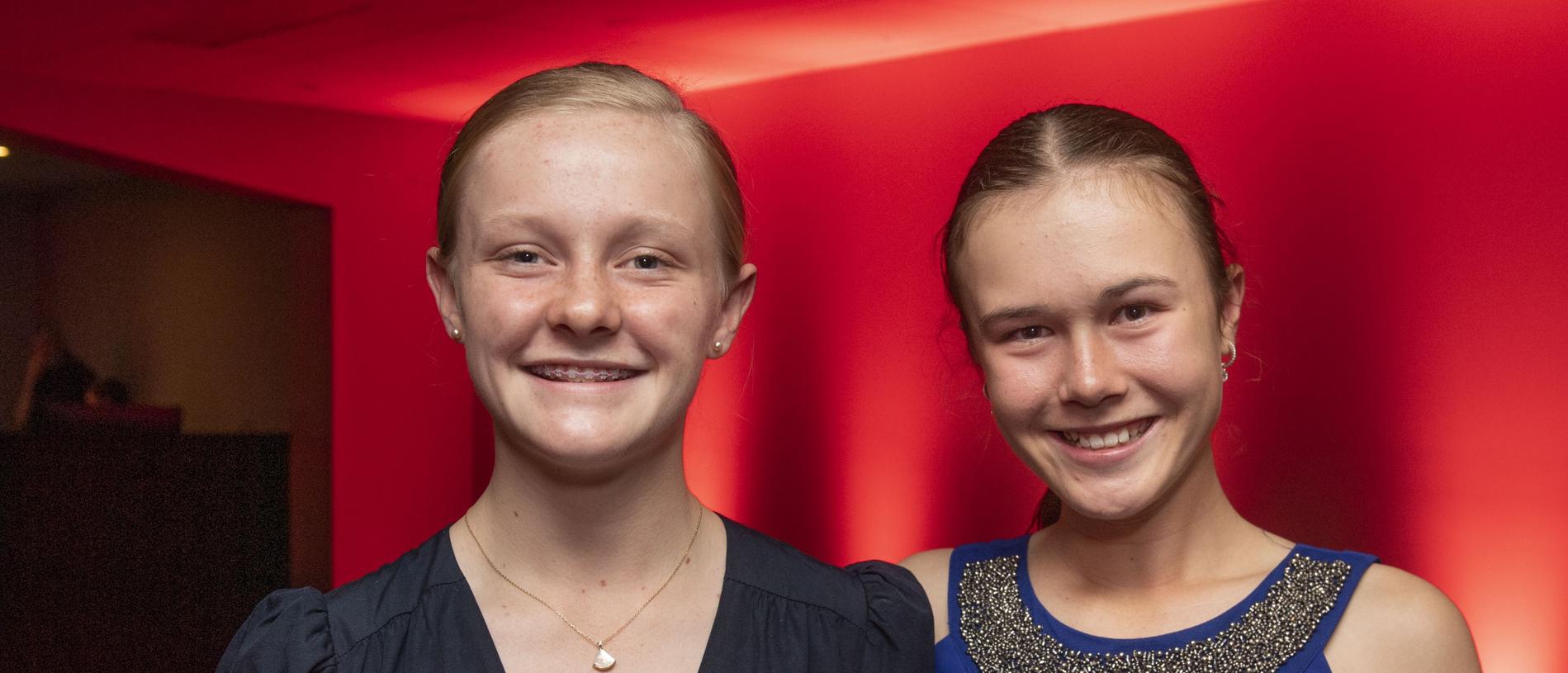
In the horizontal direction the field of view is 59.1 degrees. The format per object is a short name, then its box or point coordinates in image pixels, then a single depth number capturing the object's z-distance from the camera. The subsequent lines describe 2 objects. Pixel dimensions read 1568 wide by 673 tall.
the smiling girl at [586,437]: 1.42
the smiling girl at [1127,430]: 1.59
